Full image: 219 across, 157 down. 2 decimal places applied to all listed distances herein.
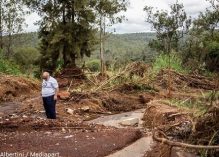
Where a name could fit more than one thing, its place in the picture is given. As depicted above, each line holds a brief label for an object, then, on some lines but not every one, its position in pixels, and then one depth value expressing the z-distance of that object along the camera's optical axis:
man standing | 7.80
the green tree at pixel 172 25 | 28.36
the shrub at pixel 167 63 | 14.32
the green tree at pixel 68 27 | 19.92
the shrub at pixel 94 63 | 31.29
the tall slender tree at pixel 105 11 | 21.36
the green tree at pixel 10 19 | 25.99
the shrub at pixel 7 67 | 13.01
